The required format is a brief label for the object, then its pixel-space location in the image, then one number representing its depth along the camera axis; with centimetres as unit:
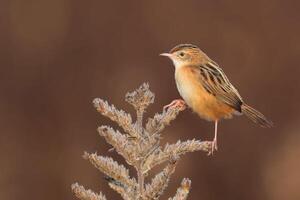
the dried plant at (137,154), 795
